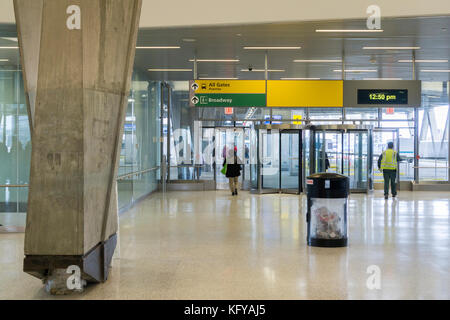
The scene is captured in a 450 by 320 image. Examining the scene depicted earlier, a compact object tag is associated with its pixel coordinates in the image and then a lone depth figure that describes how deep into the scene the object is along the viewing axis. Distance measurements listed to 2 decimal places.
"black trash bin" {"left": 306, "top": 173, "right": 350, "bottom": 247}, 7.76
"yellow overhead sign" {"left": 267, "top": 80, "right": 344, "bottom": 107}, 12.25
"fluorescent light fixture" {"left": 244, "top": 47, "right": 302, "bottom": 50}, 12.71
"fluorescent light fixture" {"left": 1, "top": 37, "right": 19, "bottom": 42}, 10.52
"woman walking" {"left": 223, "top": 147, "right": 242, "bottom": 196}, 16.19
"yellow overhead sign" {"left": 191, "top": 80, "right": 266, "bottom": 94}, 12.30
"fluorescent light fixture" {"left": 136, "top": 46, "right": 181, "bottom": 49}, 12.48
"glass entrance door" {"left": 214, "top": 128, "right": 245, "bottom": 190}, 18.95
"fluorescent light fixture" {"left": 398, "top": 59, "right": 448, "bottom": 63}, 14.55
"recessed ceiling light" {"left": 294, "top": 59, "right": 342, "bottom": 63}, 14.45
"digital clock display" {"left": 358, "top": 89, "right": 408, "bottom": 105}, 12.19
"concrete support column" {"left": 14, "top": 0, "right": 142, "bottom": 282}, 5.03
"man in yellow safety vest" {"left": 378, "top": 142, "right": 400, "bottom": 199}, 15.37
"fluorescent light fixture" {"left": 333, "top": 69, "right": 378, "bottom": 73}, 16.30
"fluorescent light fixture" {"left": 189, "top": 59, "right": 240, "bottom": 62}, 14.38
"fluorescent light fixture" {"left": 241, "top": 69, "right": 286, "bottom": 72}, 16.08
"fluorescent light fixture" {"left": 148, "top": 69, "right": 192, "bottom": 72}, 16.08
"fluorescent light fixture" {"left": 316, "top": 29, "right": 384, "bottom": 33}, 10.65
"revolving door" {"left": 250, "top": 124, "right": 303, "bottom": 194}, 17.25
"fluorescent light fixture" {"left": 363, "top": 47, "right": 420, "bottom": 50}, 12.68
